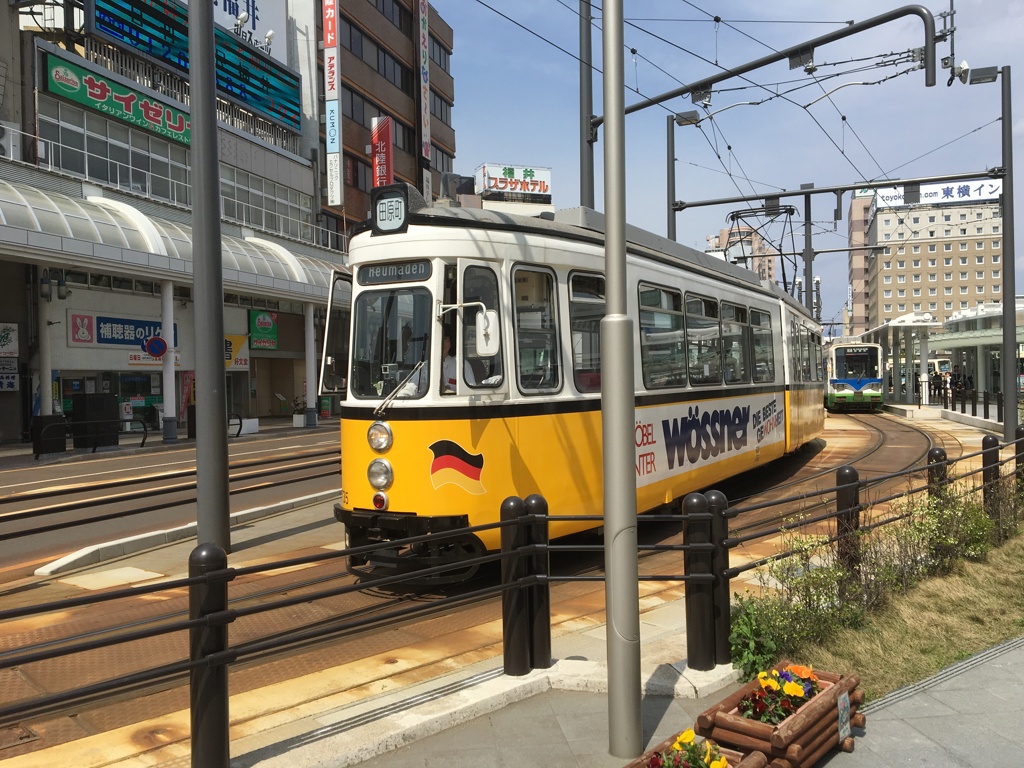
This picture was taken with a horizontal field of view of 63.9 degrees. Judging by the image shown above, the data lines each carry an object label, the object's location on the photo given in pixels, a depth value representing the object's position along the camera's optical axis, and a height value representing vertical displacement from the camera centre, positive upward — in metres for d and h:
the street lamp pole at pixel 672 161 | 16.02 +4.28
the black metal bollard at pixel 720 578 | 4.95 -1.28
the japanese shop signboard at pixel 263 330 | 38.25 +2.25
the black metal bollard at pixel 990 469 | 8.93 -1.19
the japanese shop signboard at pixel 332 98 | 40.66 +13.83
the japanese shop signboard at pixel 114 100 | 27.58 +10.18
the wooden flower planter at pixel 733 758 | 3.55 -1.71
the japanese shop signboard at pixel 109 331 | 28.17 +1.81
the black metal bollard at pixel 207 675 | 3.60 -1.31
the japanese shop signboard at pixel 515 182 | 79.75 +18.70
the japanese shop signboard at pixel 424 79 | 51.34 +18.81
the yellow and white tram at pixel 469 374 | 6.74 -0.01
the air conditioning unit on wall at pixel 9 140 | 25.13 +7.49
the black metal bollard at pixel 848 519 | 6.44 -1.26
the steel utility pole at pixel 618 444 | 4.00 -0.36
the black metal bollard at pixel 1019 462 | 9.95 -1.27
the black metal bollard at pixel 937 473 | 7.88 -1.10
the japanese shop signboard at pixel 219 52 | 30.08 +13.66
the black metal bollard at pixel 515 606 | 4.89 -1.40
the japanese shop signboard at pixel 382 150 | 42.81 +12.01
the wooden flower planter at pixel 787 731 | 3.70 -1.70
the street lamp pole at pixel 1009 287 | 17.39 +1.59
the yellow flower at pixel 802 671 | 4.21 -1.58
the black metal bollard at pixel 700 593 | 4.91 -1.35
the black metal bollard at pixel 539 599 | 4.97 -1.39
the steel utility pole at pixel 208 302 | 8.24 +0.78
